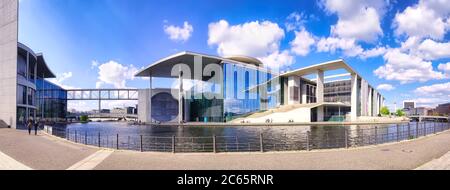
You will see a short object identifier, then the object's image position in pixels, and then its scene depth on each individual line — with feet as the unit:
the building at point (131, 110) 482.86
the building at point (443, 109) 541.95
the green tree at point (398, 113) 425.52
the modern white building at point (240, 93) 244.22
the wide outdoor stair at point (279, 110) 239.30
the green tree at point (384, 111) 377.24
